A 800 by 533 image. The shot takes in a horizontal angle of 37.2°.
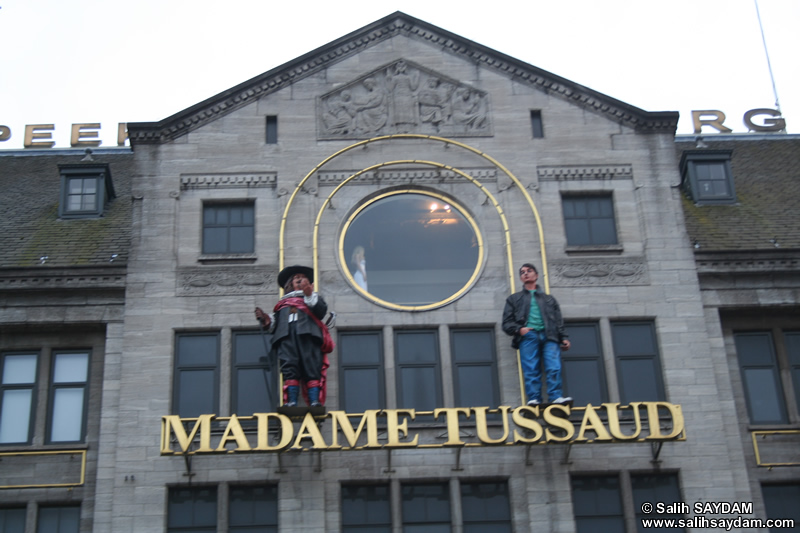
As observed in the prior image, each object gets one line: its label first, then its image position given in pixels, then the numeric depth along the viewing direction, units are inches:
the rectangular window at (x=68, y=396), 1167.6
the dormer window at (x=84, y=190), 1389.0
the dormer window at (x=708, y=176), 1395.2
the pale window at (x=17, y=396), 1165.1
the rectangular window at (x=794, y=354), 1210.6
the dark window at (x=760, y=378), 1196.5
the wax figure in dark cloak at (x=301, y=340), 1109.1
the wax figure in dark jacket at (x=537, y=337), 1128.2
